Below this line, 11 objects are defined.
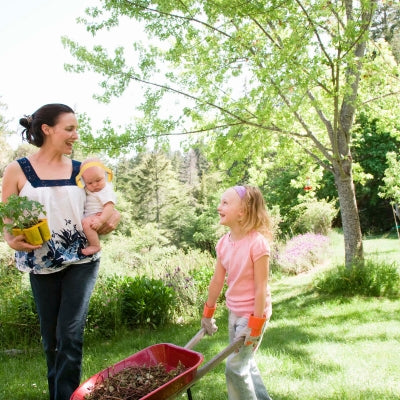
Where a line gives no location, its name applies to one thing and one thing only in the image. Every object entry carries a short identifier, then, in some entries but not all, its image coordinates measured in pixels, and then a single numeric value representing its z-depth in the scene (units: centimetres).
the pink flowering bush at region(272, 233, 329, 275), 913
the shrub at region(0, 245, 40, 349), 477
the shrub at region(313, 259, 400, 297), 583
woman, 223
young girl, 223
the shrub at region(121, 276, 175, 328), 528
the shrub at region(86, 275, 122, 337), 504
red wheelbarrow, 173
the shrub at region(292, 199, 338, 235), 1397
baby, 230
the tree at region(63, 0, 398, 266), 459
